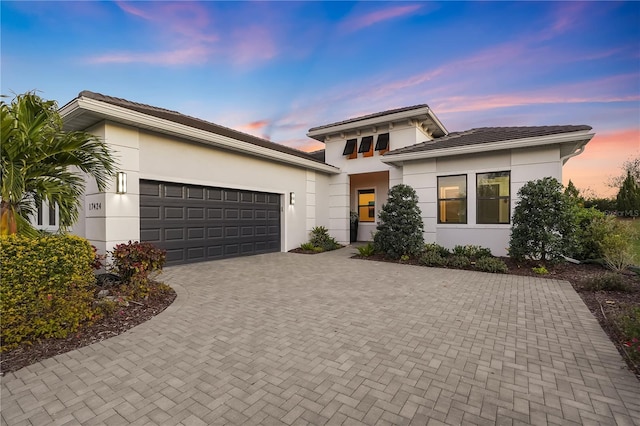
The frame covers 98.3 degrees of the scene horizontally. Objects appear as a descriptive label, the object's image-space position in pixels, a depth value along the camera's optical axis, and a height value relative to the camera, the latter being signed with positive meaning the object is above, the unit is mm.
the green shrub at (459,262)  8164 -1525
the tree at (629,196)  21297 +1136
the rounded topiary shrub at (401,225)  9359 -500
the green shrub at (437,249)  9336 -1325
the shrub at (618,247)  7031 -972
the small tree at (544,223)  7469 -331
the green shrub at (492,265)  7558 -1511
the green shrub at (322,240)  12133 -1296
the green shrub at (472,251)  9109 -1360
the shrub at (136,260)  5226 -974
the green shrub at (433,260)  8430 -1502
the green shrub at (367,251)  10224 -1483
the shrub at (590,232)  8117 -622
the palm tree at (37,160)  3656 +768
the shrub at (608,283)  5586 -1495
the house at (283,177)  6820 +1193
